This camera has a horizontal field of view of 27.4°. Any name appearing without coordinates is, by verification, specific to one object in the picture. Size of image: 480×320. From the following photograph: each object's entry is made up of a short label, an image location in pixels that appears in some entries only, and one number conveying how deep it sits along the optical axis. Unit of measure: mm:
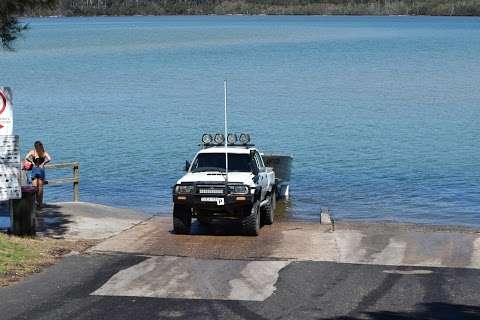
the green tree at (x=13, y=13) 17609
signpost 16453
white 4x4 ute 19406
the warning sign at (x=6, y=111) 16328
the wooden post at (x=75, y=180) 24359
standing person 22109
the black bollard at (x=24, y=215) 17875
